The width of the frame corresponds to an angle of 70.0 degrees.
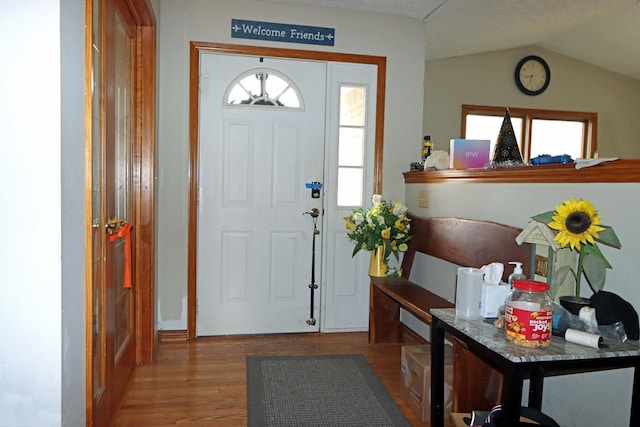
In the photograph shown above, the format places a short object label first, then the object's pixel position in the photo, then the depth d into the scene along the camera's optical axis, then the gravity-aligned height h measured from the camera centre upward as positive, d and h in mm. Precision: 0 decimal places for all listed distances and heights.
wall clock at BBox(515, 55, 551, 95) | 5500 +1362
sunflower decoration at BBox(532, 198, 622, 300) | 1510 -158
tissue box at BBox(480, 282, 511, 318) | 1698 -412
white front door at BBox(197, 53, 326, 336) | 3273 -154
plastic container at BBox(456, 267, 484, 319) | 1740 -414
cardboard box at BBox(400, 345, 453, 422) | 2254 -995
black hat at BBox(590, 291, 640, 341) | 1513 -409
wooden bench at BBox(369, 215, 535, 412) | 1954 -667
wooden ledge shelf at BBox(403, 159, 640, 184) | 1641 +61
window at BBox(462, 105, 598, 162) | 5418 +729
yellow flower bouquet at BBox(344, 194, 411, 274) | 3162 -309
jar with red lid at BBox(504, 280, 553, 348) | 1425 -403
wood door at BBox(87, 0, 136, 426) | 1838 -148
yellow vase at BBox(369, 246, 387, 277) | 3256 -578
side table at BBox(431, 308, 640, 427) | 1352 -517
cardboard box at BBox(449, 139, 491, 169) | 2822 +202
